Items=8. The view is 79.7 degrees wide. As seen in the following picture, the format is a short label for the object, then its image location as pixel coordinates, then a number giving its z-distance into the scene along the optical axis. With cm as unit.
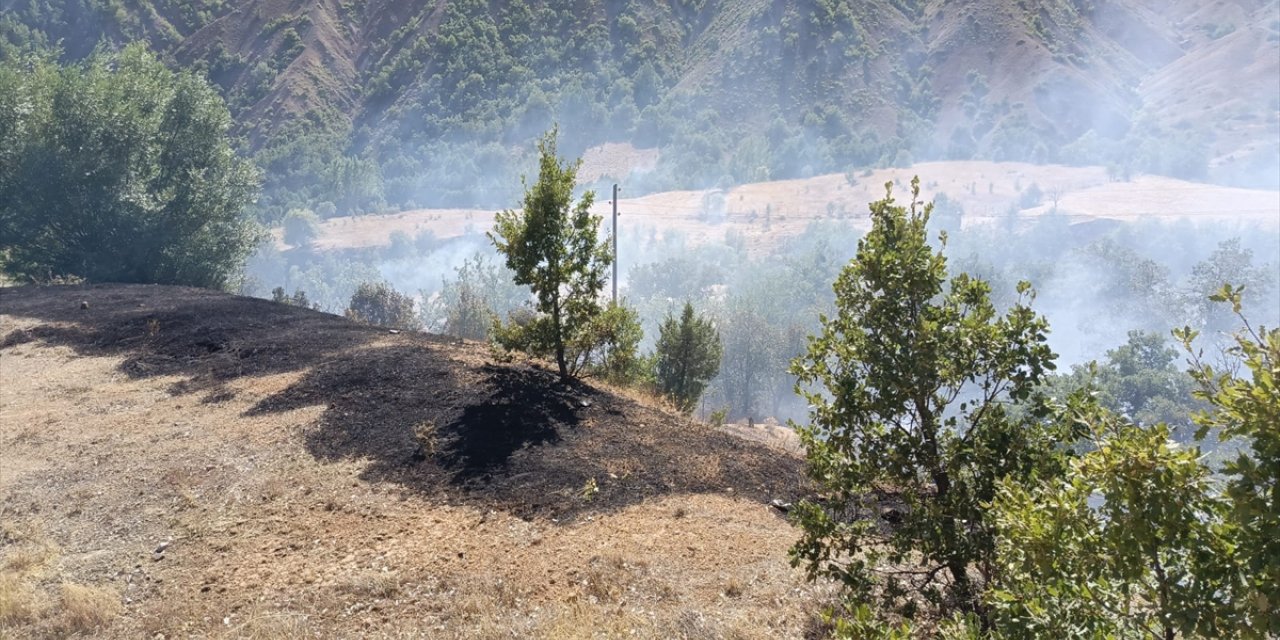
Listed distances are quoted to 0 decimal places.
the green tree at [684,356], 1744
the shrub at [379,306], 3906
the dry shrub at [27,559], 733
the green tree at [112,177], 2275
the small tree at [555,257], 1073
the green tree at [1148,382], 3866
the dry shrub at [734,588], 663
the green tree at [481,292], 6050
